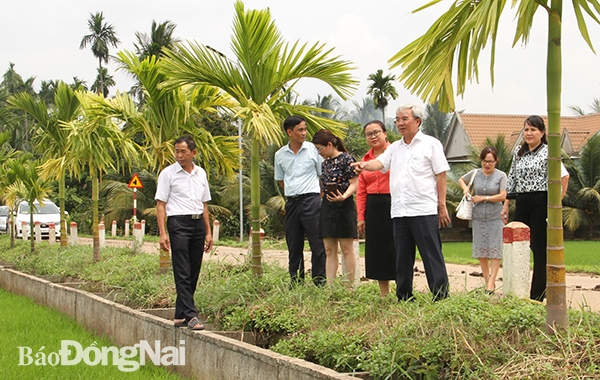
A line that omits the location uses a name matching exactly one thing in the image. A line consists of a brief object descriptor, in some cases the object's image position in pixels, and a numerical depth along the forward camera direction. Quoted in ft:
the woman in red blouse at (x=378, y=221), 23.59
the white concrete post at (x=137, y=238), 50.00
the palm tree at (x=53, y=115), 54.08
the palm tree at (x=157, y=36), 153.09
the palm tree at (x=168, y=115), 36.86
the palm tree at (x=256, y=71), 27.68
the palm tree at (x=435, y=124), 188.03
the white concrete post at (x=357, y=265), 27.13
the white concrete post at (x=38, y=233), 75.56
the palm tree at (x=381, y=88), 166.61
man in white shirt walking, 24.13
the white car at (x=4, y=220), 123.54
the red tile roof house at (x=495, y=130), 128.16
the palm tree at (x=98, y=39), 190.19
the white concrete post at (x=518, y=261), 22.82
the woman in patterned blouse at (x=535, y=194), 22.98
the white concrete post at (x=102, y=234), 71.82
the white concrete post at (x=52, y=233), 87.09
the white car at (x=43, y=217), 102.63
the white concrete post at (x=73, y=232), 77.76
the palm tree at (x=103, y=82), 192.34
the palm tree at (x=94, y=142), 39.93
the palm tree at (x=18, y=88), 196.59
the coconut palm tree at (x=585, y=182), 107.34
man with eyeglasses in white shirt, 21.12
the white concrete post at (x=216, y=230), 87.81
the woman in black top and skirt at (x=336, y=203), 25.39
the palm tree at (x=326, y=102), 174.70
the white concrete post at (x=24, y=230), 92.52
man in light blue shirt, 26.78
